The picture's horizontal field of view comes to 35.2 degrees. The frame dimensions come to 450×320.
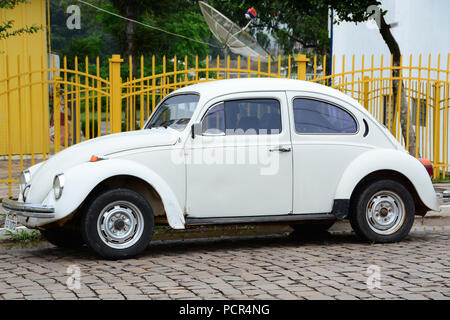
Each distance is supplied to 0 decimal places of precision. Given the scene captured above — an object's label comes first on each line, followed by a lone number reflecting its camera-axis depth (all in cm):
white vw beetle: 681
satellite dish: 3112
